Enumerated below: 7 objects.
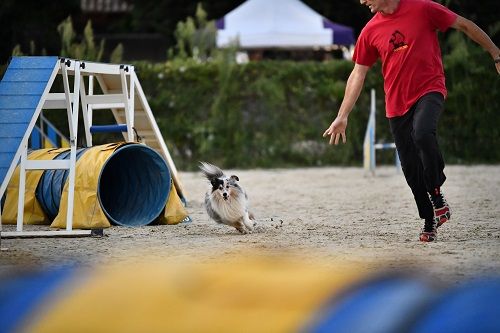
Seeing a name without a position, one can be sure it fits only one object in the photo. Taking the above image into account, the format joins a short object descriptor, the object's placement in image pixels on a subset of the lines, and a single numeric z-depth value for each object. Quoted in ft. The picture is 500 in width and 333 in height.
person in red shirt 49.52
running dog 58.80
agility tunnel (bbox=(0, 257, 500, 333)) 25.86
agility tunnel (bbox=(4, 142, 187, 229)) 60.54
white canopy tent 154.92
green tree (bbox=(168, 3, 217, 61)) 129.49
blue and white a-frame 56.80
